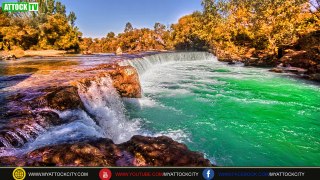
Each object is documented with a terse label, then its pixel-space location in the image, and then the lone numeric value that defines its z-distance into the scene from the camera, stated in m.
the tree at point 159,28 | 43.45
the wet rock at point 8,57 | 12.97
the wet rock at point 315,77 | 9.98
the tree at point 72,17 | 36.52
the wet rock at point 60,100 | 3.97
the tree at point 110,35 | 44.44
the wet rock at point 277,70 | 12.78
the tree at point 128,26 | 54.64
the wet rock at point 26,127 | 2.91
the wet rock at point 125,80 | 6.91
